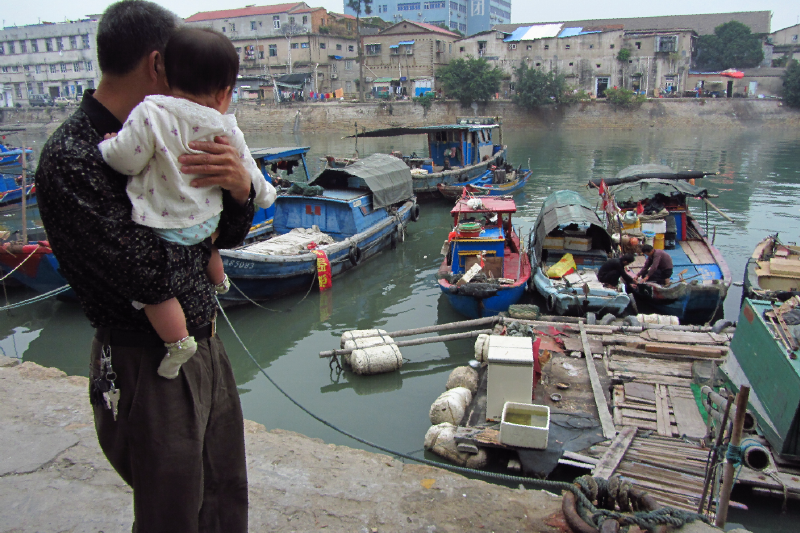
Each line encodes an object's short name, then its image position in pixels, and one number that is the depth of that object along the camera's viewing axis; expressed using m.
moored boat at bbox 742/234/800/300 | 8.90
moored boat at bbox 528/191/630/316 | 9.37
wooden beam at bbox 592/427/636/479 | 4.86
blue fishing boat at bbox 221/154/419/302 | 10.56
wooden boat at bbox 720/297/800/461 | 4.62
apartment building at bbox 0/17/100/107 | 57.53
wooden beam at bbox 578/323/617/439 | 5.51
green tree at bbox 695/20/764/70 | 51.72
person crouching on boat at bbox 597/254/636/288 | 9.38
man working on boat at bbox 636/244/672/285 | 9.62
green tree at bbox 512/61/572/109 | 45.12
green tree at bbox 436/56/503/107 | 46.56
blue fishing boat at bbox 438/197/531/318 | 9.38
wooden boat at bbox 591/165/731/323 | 9.23
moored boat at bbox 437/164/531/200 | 19.77
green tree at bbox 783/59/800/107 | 41.23
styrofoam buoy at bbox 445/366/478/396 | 6.89
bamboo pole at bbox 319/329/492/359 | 7.96
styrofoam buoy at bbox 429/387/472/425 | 6.21
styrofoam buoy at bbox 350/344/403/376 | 7.89
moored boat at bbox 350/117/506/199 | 20.56
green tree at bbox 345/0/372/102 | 47.62
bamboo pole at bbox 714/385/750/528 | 2.92
